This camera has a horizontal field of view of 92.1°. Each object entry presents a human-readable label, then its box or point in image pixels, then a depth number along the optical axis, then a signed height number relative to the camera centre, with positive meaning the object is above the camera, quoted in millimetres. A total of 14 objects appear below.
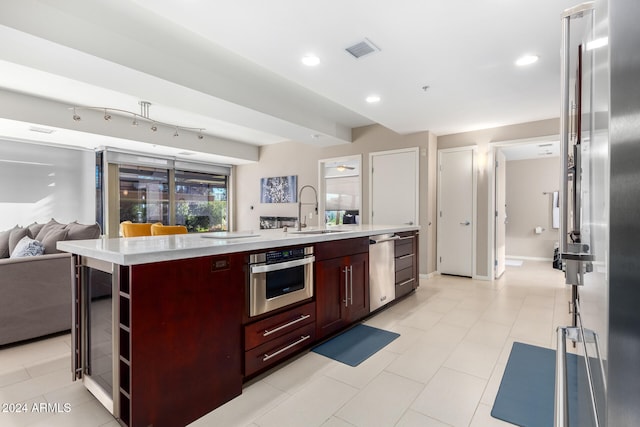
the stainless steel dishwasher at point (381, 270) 3199 -642
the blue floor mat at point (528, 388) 1704 -1129
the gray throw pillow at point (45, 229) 3581 -198
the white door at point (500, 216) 5090 -91
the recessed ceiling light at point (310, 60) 2764 +1392
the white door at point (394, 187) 5297 +432
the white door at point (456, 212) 5144 -13
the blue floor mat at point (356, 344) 2381 -1120
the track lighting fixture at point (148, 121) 4274 +1516
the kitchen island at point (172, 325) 1474 -633
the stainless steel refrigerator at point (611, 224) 282 -15
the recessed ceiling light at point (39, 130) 4329 +1191
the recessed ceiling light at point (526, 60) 2779 +1387
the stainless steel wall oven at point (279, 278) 1971 -468
